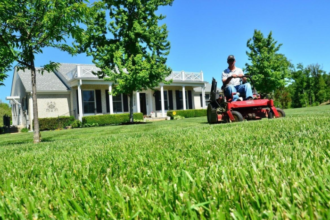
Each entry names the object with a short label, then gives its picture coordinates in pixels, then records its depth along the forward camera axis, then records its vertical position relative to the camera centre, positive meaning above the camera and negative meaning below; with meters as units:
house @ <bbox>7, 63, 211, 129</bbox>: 22.20 +1.85
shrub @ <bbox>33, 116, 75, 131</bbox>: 19.12 -0.38
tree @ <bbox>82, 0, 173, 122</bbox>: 15.95 +4.41
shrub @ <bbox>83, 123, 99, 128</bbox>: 19.50 -0.68
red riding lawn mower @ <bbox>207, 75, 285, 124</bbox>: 6.53 -0.01
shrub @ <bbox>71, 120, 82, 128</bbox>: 19.90 -0.57
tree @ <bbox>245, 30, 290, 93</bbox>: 25.36 +4.14
